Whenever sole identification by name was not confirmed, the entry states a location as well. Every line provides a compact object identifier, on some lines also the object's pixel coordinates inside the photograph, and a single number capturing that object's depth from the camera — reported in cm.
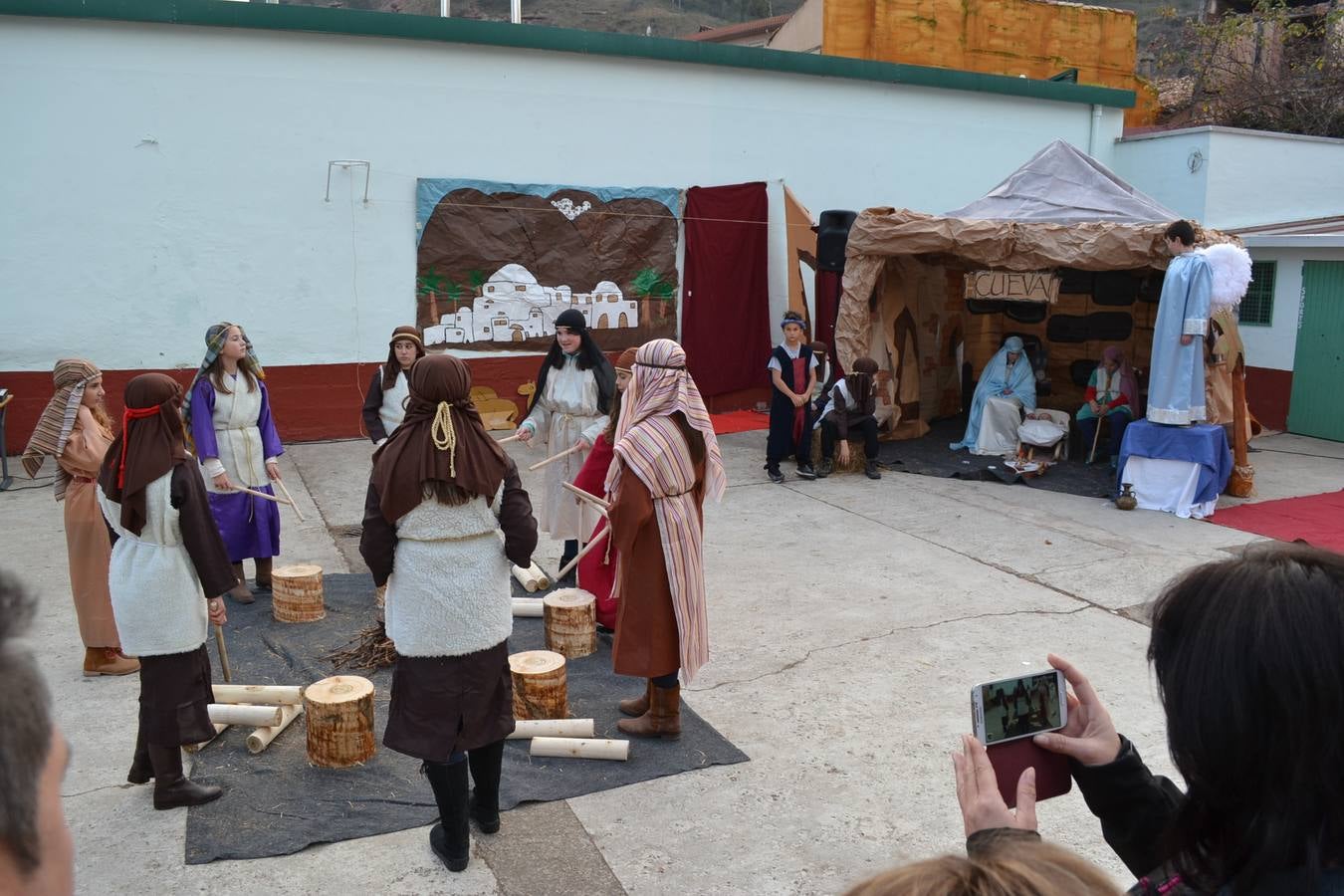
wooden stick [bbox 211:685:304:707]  475
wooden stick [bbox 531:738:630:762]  438
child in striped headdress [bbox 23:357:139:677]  506
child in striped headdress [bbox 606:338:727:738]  441
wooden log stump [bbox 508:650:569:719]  469
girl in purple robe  608
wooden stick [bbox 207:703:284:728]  451
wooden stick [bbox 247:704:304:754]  442
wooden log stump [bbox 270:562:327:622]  594
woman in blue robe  1091
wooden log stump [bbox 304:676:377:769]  426
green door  1189
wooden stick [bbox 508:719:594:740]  453
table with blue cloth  853
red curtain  1284
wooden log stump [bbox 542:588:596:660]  551
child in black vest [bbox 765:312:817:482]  1001
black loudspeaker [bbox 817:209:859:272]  1130
